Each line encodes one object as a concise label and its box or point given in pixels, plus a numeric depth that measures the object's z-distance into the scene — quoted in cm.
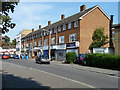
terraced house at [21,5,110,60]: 2132
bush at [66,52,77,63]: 1784
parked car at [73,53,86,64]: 1603
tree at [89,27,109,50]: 2112
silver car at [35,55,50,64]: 1788
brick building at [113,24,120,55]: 1384
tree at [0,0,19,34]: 467
